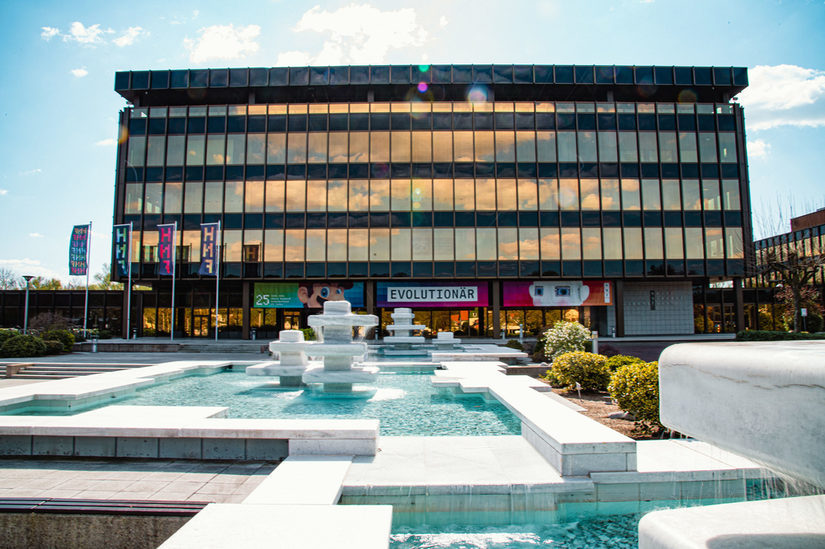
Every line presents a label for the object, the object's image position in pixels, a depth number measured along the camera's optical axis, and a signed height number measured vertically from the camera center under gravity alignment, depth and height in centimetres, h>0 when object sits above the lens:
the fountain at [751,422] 138 -40
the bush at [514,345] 2416 -193
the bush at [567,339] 1636 -111
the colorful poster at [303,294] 3522 +127
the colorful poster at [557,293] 3556 +119
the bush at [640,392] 774 -150
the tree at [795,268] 2848 +248
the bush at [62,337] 2334 -127
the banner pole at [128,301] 3309 +75
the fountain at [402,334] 2370 -132
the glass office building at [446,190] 3416 +898
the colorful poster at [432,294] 3525 +117
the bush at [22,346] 2045 -155
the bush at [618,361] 1210 -144
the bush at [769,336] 2364 -155
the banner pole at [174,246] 3274 +476
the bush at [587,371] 1209 -169
